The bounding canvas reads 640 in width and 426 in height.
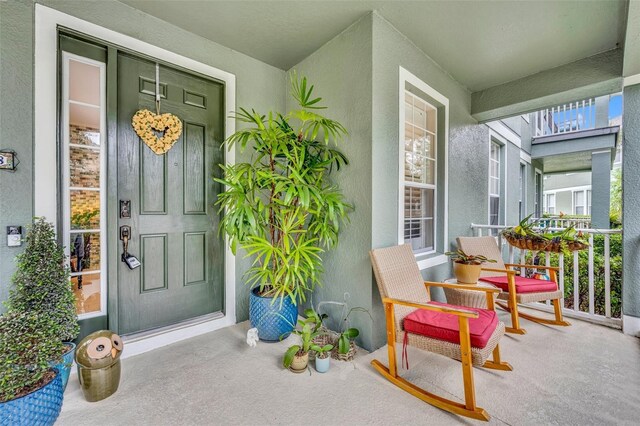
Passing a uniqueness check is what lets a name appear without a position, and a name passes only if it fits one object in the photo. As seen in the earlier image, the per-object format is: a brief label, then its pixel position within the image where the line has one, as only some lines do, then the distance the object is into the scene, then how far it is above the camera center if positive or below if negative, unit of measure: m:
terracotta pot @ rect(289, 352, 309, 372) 1.91 -1.06
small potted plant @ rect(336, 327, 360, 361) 2.04 -1.01
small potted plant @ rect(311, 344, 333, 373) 1.92 -1.03
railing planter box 2.60 -0.31
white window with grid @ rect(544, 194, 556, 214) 12.69 +0.45
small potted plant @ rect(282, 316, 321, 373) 1.90 -1.00
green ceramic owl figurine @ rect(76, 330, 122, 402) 1.59 -0.91
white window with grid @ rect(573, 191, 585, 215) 11.53 +0.43
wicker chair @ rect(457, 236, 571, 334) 2.55 -0.73
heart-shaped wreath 2.22 +0.70
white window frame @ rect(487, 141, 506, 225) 4.97 +0.63
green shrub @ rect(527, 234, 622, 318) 3.69 -0.97
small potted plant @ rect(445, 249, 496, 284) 2.53 -0.52
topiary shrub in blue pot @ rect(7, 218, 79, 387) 1.51 -0.44
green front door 2.19 +0.09
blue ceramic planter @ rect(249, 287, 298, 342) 2.28 -0.89
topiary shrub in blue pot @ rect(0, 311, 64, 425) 1.25 -0.75
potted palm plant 2.12 +0.02
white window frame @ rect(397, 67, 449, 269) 2.50 +0.52
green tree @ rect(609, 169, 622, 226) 6.13 +0.40
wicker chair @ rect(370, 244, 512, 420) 1.53 -0.73
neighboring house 11.45 +0.83
